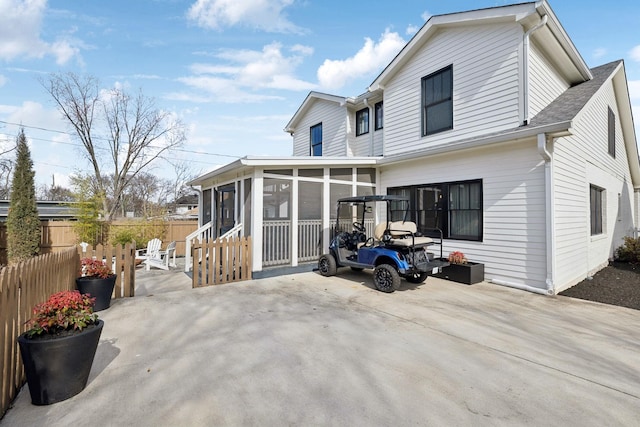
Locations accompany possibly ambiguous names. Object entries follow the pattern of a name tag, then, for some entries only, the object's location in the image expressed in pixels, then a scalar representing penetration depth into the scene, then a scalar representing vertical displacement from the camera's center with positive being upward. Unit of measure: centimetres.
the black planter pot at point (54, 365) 226 -114
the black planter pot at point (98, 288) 462 -113
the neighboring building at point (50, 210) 1536 +17
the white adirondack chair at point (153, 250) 908 -114
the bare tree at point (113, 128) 1998 +618
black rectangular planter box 635 -130
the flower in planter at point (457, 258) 669 -103
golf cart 562 -83
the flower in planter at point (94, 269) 482 -87
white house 593 +111
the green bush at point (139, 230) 1209 -72
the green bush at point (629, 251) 867 -119
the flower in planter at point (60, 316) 238 -82
